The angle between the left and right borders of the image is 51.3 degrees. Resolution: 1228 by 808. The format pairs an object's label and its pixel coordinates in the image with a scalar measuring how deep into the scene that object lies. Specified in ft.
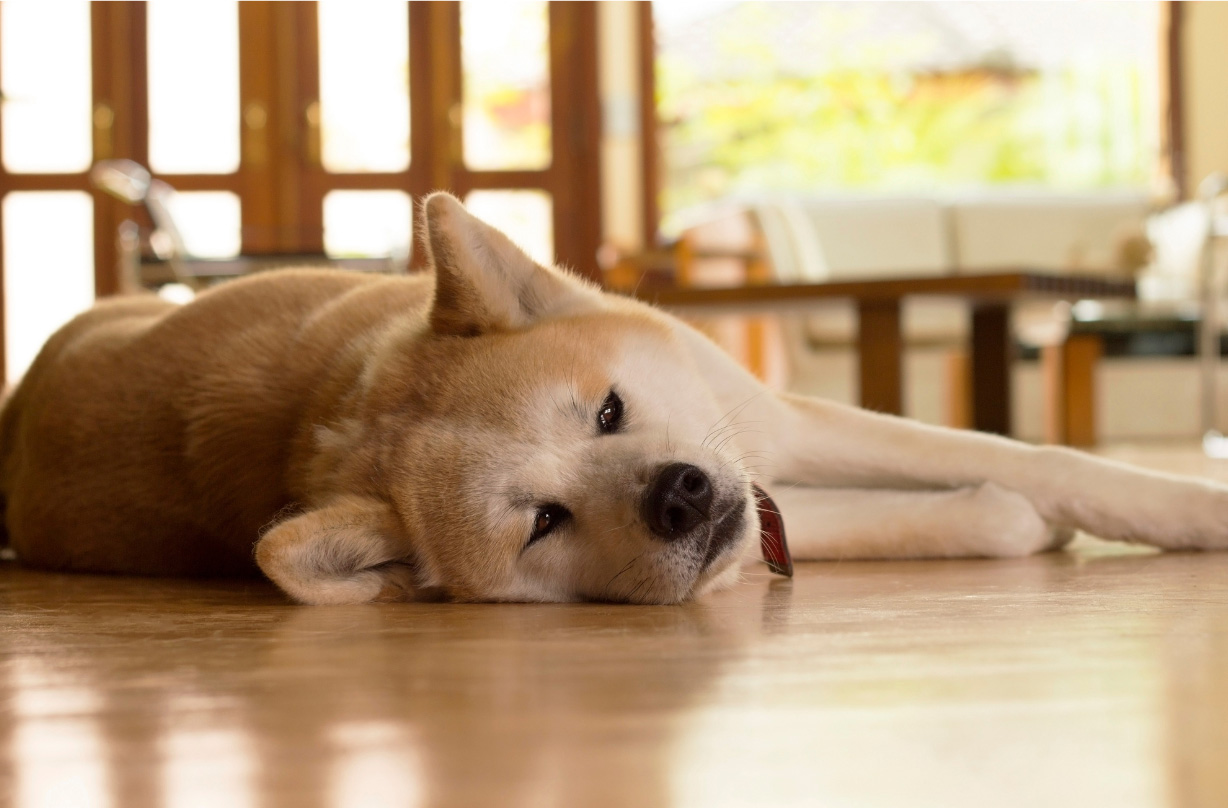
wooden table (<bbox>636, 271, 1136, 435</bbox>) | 13.58
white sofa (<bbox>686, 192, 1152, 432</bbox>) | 26.04
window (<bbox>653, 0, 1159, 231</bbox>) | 37.27
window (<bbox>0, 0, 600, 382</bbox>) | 33.30
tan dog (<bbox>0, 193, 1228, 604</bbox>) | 5.41
